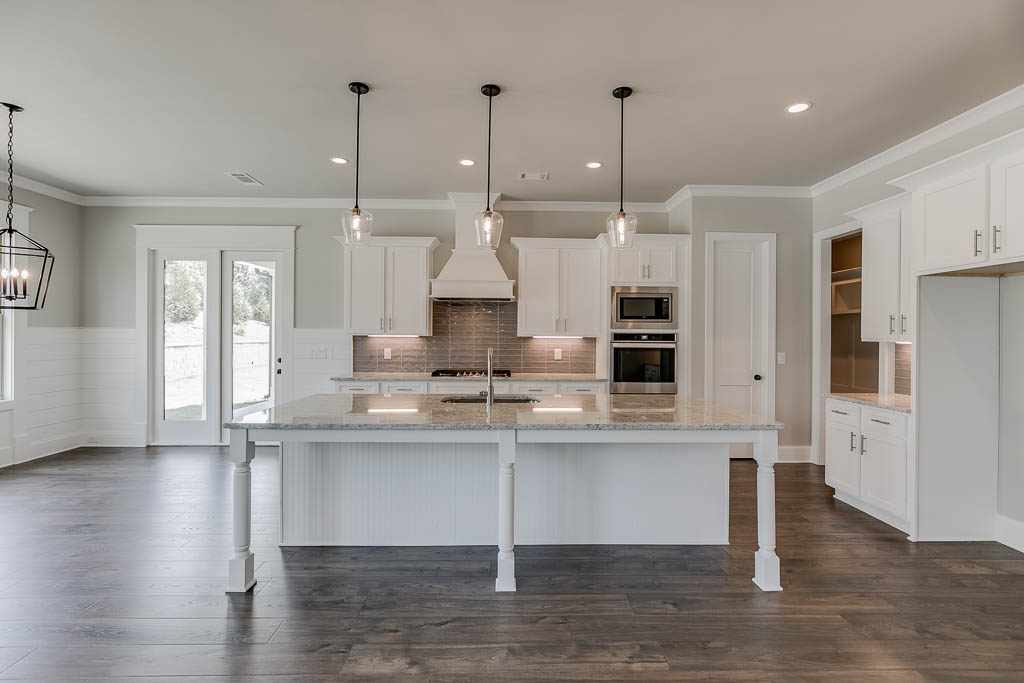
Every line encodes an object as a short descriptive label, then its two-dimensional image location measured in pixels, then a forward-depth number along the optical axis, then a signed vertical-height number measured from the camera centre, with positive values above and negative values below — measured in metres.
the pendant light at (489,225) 3.02 +0.66
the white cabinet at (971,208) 2.64 +0.74
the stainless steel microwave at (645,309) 5.11 +0.32
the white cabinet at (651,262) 5.11 +0.78
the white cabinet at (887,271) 3.57 +0.52
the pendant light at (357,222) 3.04 +0.68
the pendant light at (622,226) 3.02 +0.67
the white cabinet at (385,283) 5.26 +0.57
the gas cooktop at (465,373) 5.27 -0.32
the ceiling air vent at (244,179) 4.81 +1.50
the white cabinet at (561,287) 5.29 +0.55
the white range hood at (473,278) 5.08 +0.60
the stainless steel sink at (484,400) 3.40 -0.39
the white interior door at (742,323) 5.10 +0.19
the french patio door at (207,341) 5.69 -0.02
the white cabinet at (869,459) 3.33 -0.79
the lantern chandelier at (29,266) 4.84 +0.70
